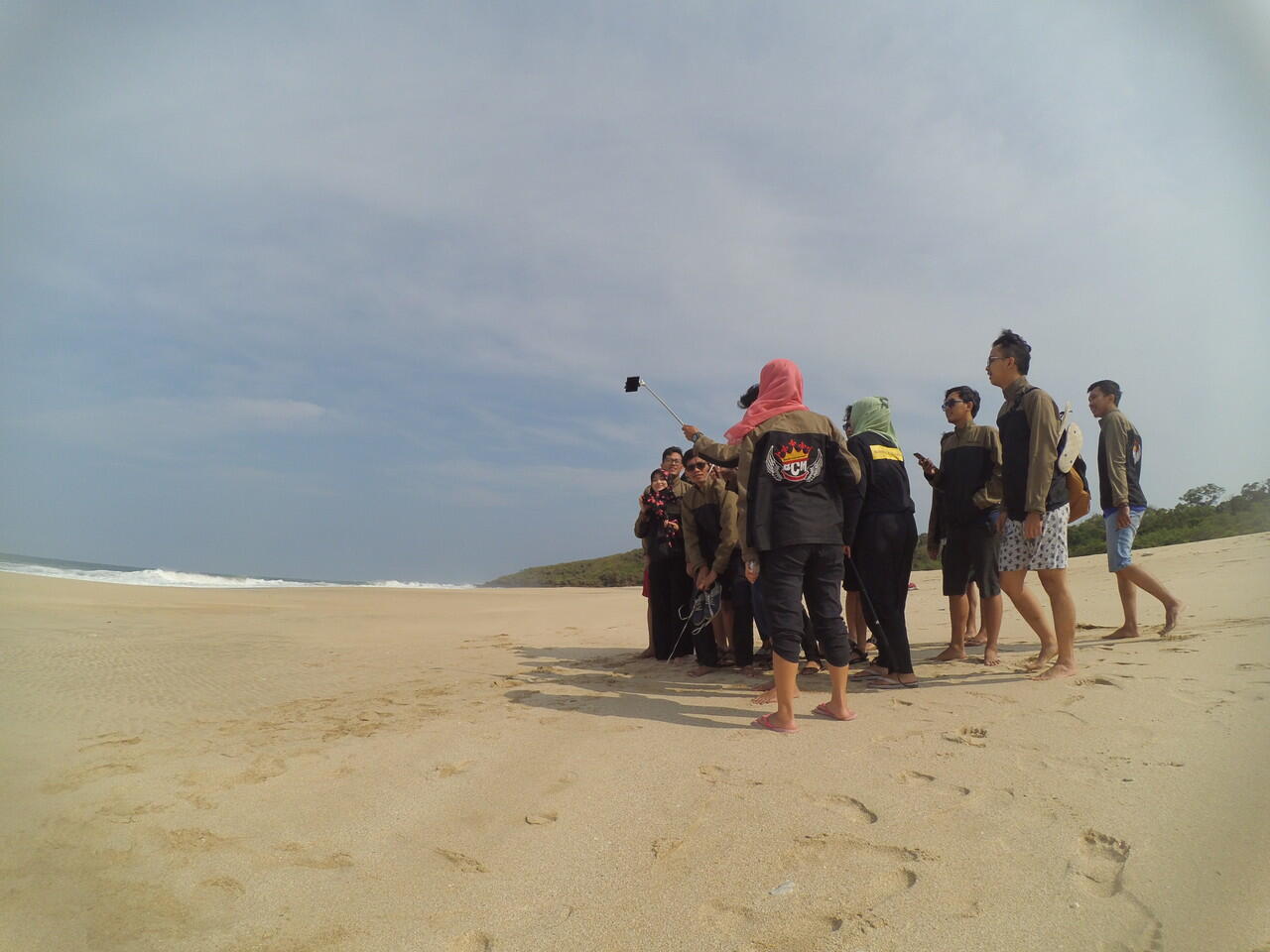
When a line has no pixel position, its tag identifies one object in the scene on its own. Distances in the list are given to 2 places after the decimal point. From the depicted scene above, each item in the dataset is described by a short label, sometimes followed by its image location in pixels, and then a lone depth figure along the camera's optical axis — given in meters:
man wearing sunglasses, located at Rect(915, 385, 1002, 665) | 5.36
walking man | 5.78
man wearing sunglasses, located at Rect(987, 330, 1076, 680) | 4.57
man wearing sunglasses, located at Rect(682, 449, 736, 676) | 5.88
